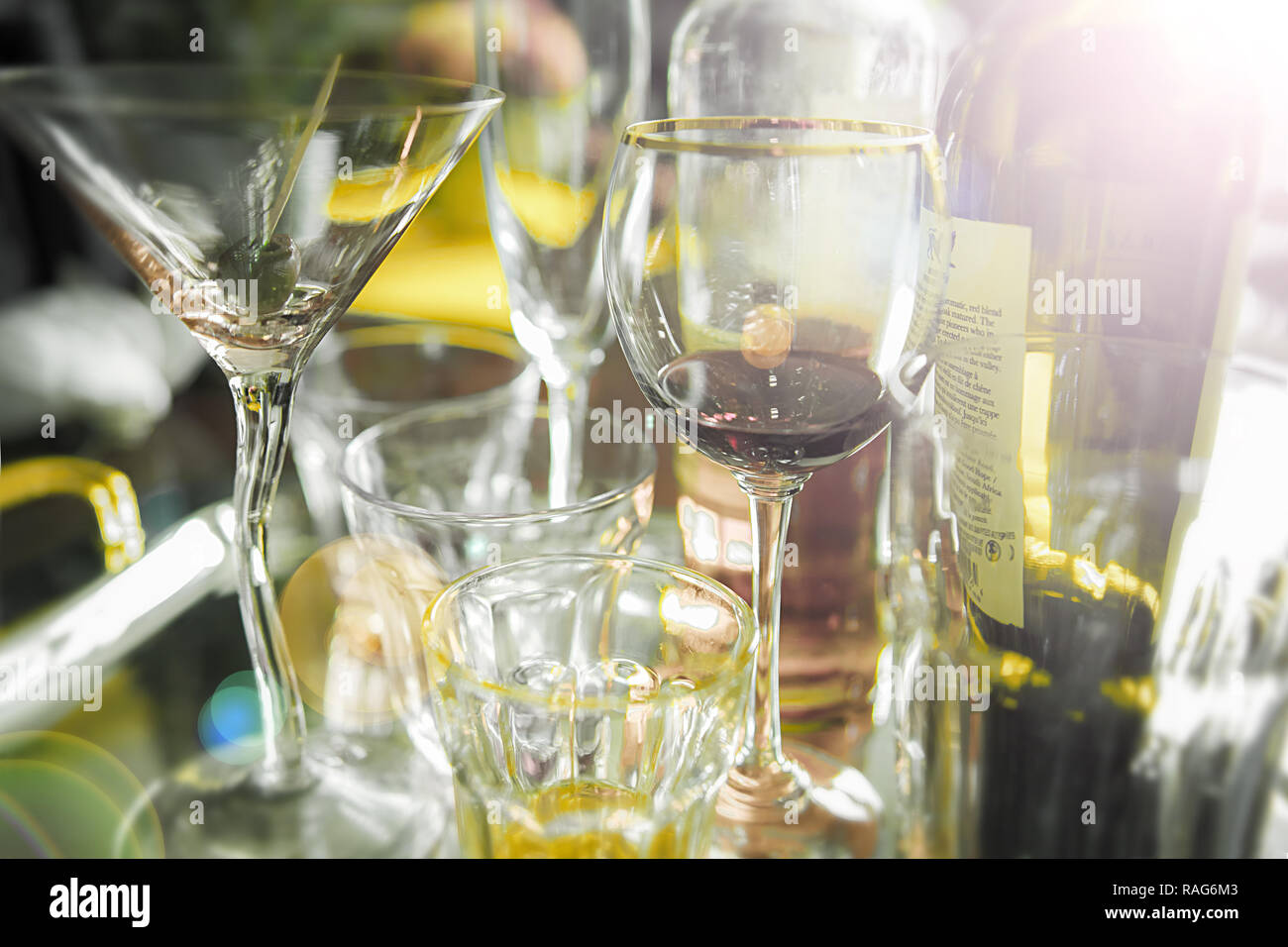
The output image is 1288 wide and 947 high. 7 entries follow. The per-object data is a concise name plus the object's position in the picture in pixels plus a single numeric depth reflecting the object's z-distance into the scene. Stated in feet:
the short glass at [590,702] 0.85
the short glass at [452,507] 1.01
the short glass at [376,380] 1.55
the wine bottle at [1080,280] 1.02
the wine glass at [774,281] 0.87
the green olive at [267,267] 0.96
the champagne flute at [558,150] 1.37
